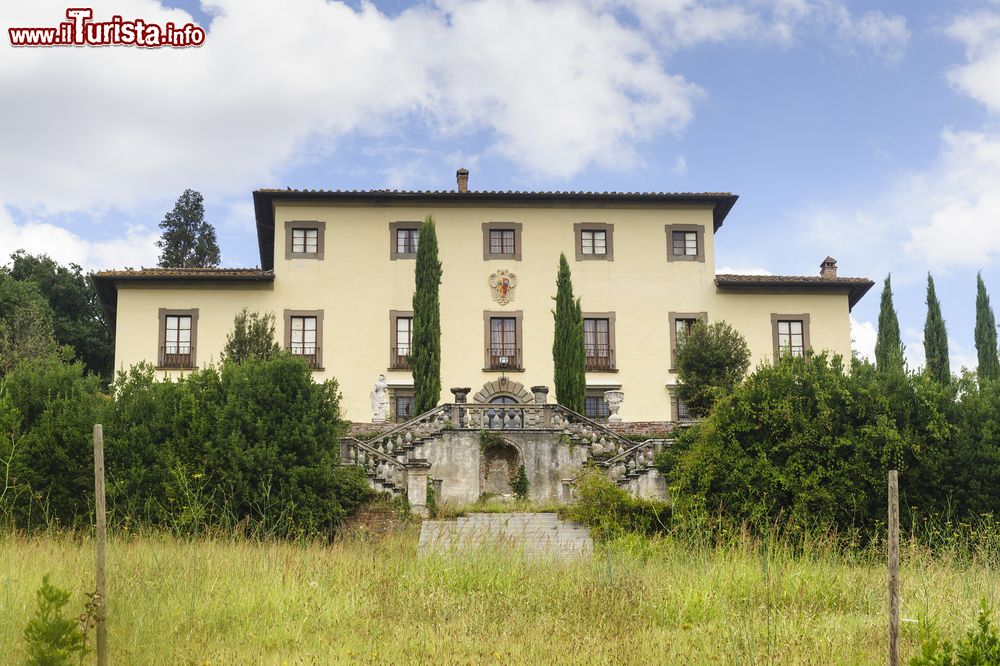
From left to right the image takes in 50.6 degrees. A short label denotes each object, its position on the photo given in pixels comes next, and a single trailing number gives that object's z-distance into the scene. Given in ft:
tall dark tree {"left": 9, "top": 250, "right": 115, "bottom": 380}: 160.97
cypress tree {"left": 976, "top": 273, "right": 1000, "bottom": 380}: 138.21
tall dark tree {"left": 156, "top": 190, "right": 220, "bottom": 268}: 183.93
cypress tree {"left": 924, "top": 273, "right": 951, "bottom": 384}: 136.36
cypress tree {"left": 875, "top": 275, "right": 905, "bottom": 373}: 133.28
